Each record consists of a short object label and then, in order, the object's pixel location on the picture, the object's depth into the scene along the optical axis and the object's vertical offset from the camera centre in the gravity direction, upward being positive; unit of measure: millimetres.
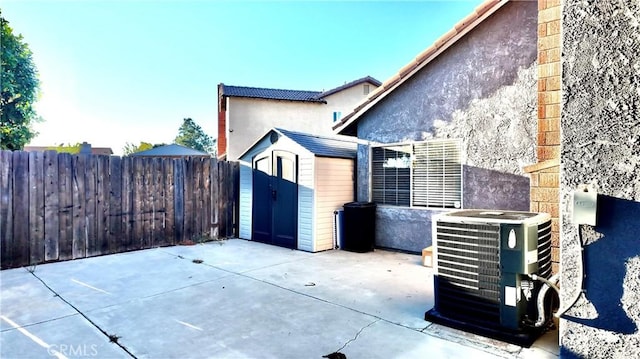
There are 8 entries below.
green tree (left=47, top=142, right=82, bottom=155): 28366 +2400
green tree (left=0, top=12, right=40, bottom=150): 17359 +4610
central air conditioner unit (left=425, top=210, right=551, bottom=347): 2924 -847
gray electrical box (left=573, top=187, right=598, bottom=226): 1986 -167
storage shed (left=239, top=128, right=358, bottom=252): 7168 -221
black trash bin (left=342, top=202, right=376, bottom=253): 7035 -1019
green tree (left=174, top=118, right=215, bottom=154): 53594 +6473
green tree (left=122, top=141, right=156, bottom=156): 49362 +4250
